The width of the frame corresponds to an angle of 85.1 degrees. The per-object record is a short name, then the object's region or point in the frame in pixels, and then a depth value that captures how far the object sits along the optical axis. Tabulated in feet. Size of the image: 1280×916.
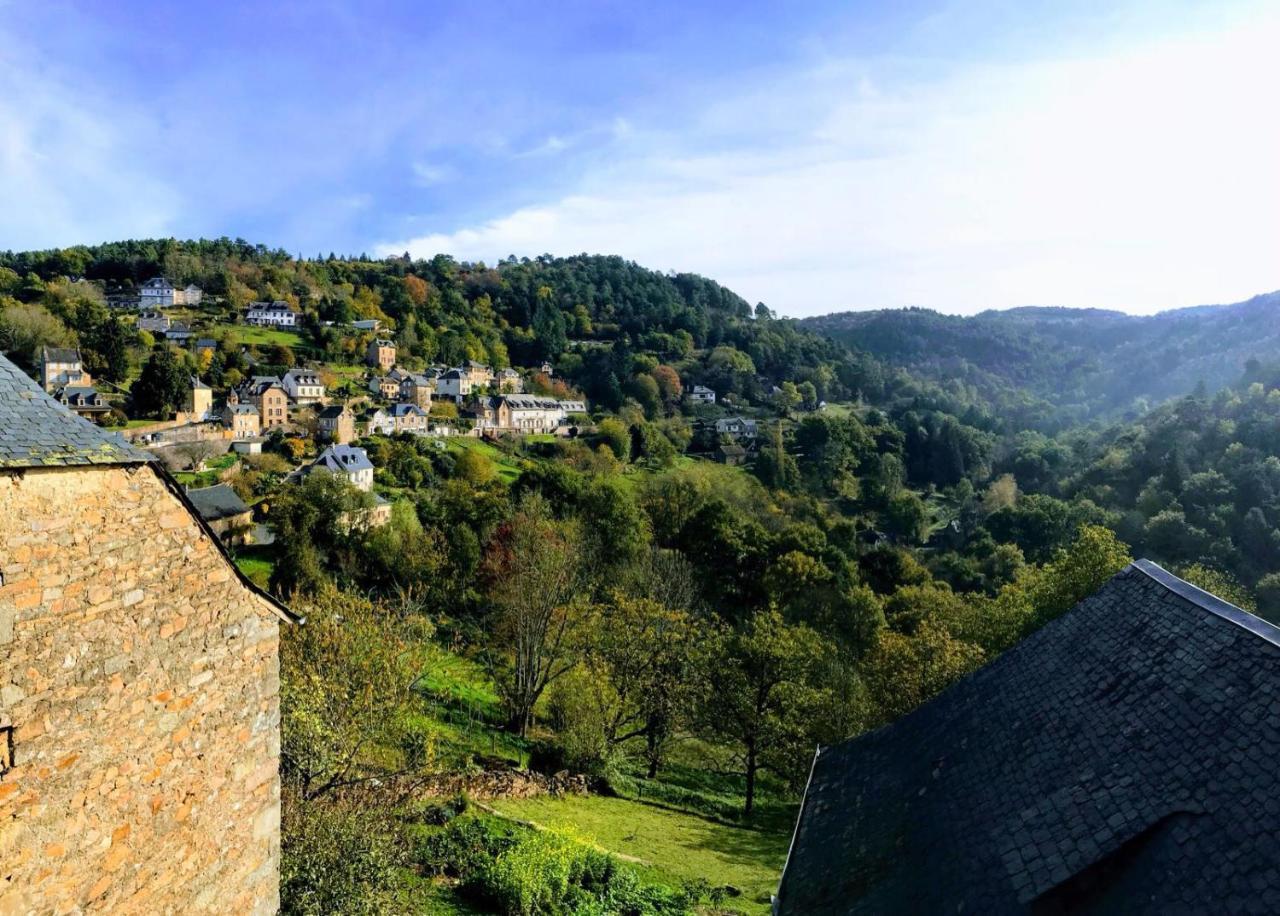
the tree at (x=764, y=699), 81.61
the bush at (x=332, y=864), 33.04
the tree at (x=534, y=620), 90.74
